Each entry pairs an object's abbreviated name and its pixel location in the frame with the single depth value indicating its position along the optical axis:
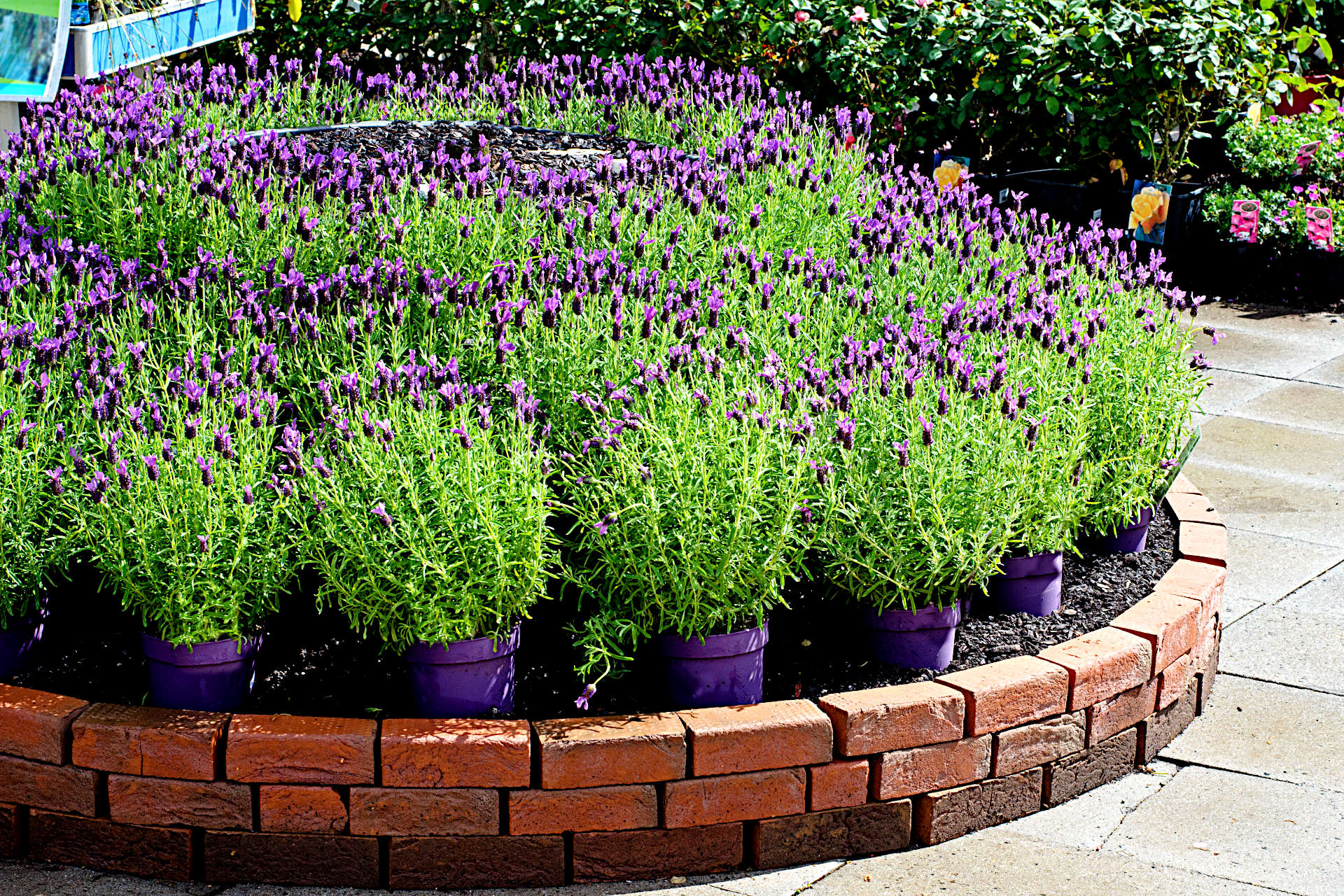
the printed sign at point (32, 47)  4.67
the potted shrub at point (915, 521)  3.36
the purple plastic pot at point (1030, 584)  3.81
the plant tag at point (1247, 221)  8.44
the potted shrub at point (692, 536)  3.21
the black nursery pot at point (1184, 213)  8.79
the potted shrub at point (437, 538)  3.09
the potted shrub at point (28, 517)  3.27
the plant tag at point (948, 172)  8.49
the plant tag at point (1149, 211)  8.57
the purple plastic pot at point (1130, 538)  4.20
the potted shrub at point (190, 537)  3.10
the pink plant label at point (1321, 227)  8.30
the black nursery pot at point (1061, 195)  8.99
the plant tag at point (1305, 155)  8.73
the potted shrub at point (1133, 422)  4.00
